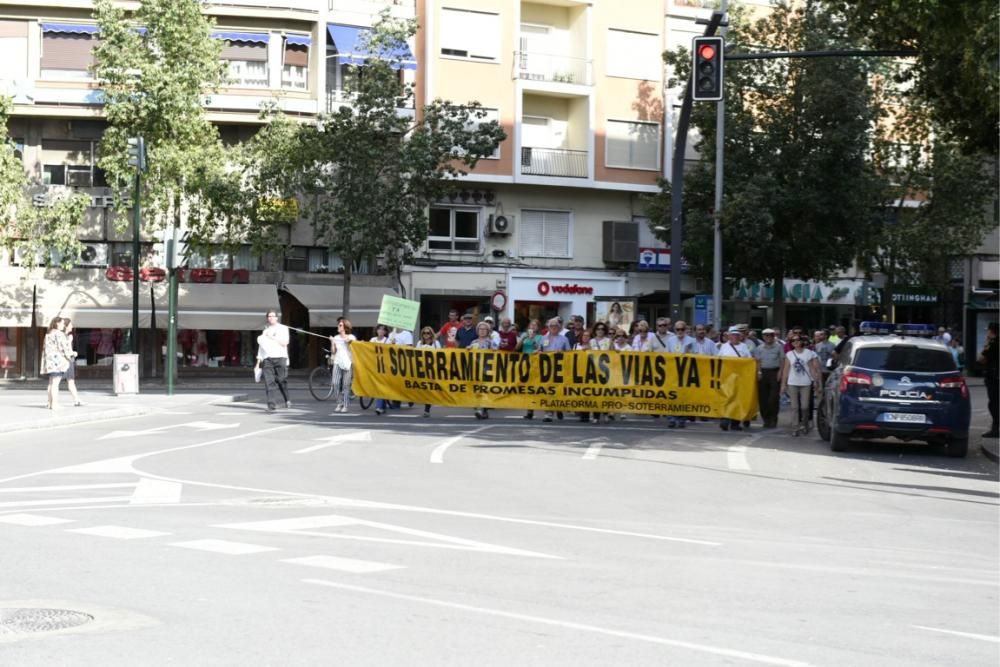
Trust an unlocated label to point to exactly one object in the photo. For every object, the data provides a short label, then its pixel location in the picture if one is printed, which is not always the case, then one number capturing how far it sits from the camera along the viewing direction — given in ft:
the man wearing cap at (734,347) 82.69
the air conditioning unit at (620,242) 152.05
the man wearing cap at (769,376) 80.59
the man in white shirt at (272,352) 86.69
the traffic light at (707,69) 69.51
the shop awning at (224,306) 135.33
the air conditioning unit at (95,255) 138.72
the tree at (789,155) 138.31
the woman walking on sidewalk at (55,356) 84.58
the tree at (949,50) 59.82
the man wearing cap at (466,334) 88.12
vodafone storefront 149.28
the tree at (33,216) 125.08
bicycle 98.27
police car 64.03
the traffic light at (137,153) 103.10
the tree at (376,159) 130.21
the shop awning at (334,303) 138.92
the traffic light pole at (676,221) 89.61
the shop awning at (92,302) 132.67
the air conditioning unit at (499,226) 147.64
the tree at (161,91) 127.85
